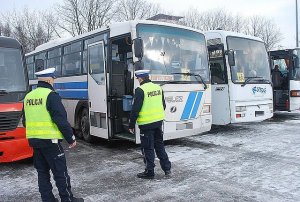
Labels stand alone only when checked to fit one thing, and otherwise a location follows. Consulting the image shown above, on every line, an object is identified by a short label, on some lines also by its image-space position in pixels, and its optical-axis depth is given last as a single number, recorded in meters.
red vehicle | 6.95
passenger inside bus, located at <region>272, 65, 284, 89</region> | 13.86
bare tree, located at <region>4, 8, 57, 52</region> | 37.12
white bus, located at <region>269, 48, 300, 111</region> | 13.12
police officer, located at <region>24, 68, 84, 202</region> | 4.77
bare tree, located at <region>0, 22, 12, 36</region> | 36.75
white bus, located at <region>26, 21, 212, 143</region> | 8.28
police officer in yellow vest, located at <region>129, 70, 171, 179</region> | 6.32
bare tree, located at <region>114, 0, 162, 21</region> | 41.95
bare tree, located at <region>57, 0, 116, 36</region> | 38.69
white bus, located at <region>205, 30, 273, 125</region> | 10.45
